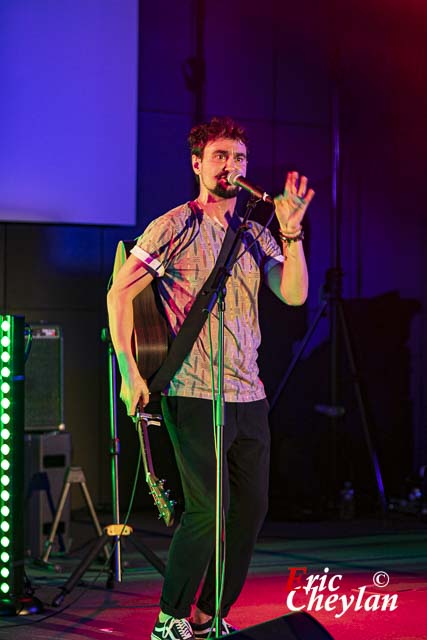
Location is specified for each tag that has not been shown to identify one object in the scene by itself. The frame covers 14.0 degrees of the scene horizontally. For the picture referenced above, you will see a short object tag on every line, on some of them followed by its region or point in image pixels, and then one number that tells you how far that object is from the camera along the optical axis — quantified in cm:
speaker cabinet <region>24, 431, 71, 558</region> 870
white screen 979
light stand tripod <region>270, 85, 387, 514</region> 1047
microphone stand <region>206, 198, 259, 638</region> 498
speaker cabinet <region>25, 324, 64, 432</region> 882
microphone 482
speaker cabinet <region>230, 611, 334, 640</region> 421
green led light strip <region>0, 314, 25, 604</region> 670
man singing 529
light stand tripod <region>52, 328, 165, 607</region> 702
